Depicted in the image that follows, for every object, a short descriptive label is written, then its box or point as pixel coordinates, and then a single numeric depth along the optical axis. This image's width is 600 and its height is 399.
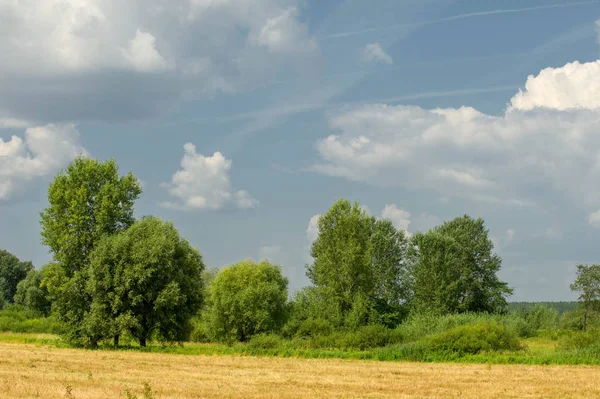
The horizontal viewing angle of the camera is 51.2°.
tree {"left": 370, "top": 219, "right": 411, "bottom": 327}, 88.31
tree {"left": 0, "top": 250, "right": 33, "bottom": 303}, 154.25
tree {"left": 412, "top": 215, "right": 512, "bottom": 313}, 80.38
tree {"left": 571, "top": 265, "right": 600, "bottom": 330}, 88.19
